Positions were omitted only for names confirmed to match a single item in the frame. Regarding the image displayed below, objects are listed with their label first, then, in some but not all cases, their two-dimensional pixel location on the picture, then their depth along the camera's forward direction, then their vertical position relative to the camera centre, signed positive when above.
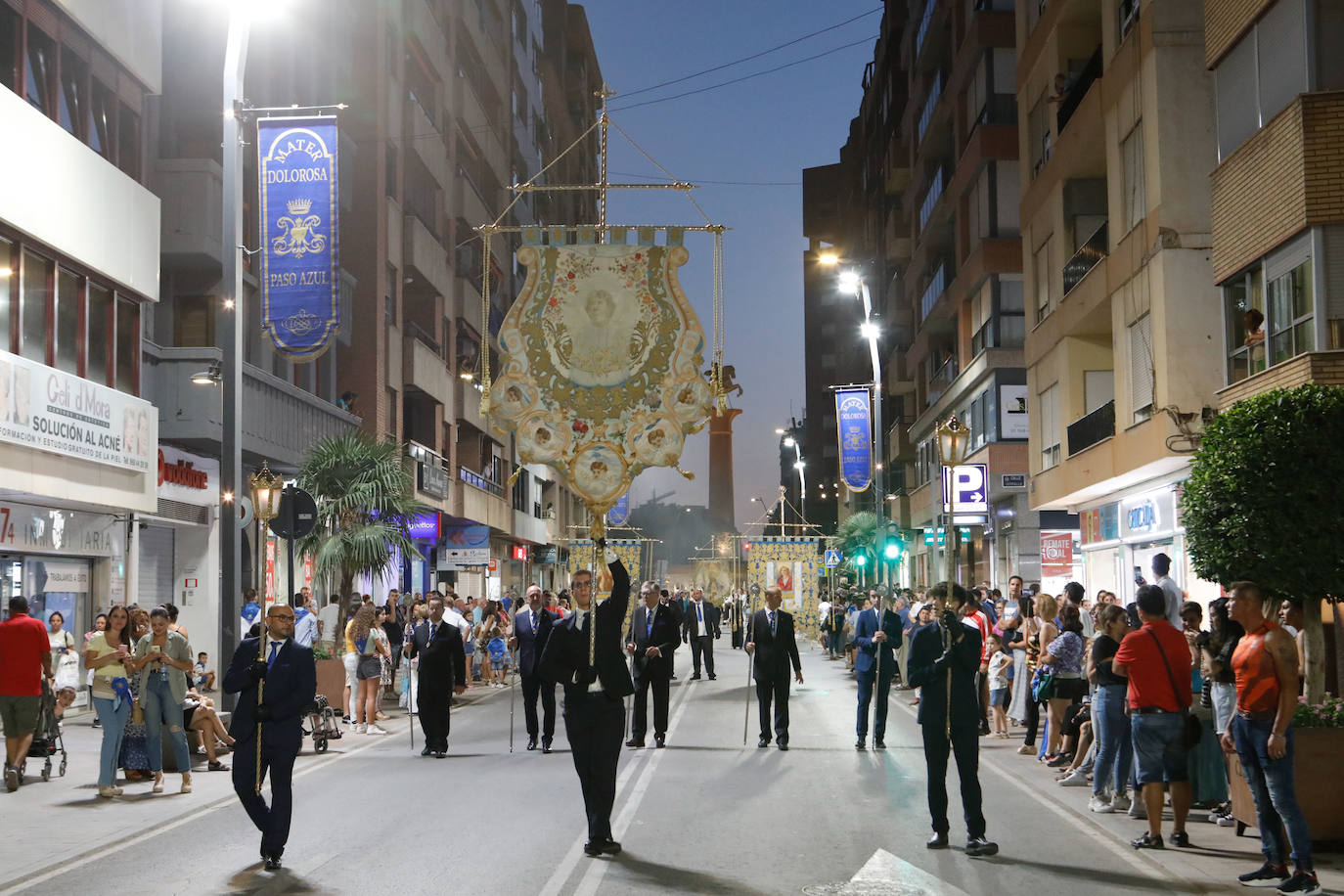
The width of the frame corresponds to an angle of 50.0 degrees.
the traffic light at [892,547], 35.44 +0.44
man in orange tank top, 9.30 -1.07
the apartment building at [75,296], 20.27 +4.31
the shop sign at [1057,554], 27.28 +0.16
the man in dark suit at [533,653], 17.78 -1.11
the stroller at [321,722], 18.00 -1.90
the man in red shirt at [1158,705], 10.59 -1.06
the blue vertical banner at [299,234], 21.53 +5.21
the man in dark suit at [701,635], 33.22 -1.53
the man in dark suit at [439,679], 17.30 -1.31
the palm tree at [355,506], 25.36 +1.19
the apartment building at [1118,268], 22.64 +5.21
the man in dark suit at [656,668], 18.05 -1.29
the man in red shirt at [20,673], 14.19 -0.94
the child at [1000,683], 18.97 -1.61
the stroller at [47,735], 15.02 -1.68
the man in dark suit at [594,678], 10.70 -0.83
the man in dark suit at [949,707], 10.62 -1.08
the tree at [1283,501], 12.57 +0.51
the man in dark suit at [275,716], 10.12 -1.02
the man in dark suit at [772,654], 18.11 -1.11
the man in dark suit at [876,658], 17.91 -1.21
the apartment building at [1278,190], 17.47 +4.73
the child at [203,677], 18.80 -1.36
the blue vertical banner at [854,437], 44.38 +3.95
